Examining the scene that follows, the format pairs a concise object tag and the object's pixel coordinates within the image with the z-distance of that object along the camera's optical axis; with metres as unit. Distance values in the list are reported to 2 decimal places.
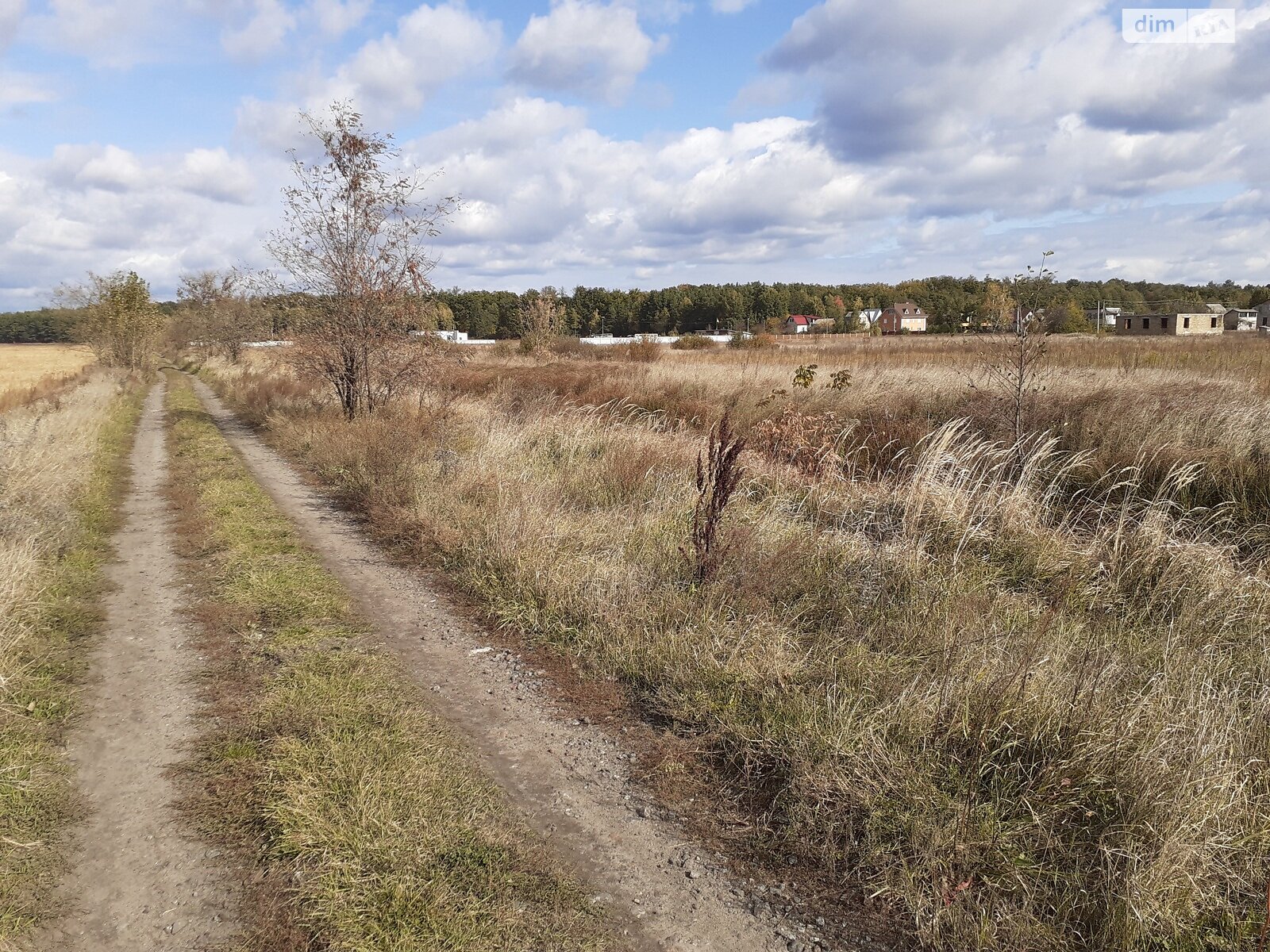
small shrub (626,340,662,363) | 34.98
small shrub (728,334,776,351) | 46.31
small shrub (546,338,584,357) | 43.16
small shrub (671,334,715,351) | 53.24
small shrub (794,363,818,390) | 14.16
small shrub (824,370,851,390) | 14.82
